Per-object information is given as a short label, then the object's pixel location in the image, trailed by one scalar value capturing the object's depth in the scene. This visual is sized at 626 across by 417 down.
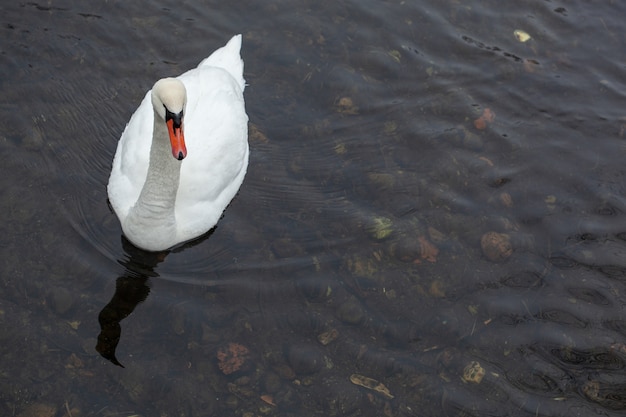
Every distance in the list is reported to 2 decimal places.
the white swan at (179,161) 7.61
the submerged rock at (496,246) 8.76
